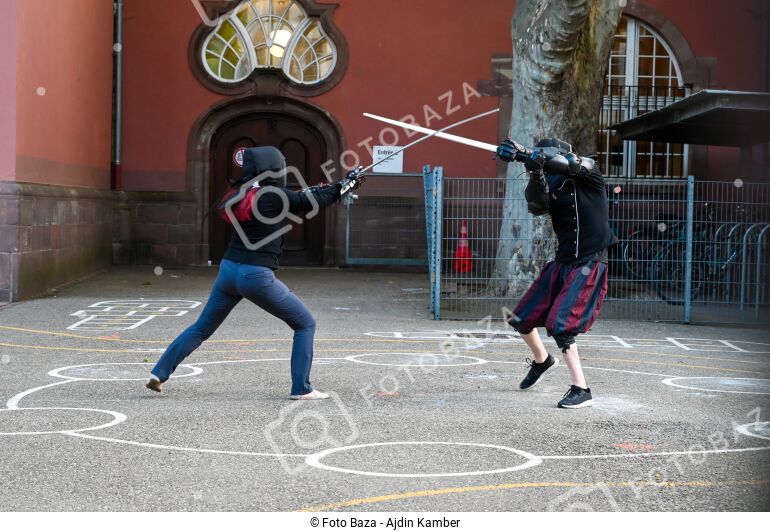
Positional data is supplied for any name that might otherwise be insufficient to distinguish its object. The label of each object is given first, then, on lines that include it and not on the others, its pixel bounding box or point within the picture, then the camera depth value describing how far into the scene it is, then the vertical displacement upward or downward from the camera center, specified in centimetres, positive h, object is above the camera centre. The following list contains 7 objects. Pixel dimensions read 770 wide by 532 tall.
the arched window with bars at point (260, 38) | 1986 +309
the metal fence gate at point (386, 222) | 1977 +9
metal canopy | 1355 +140
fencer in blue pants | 754 -18
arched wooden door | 2017 +134
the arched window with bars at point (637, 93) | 2048 +236
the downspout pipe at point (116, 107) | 1962 +189
